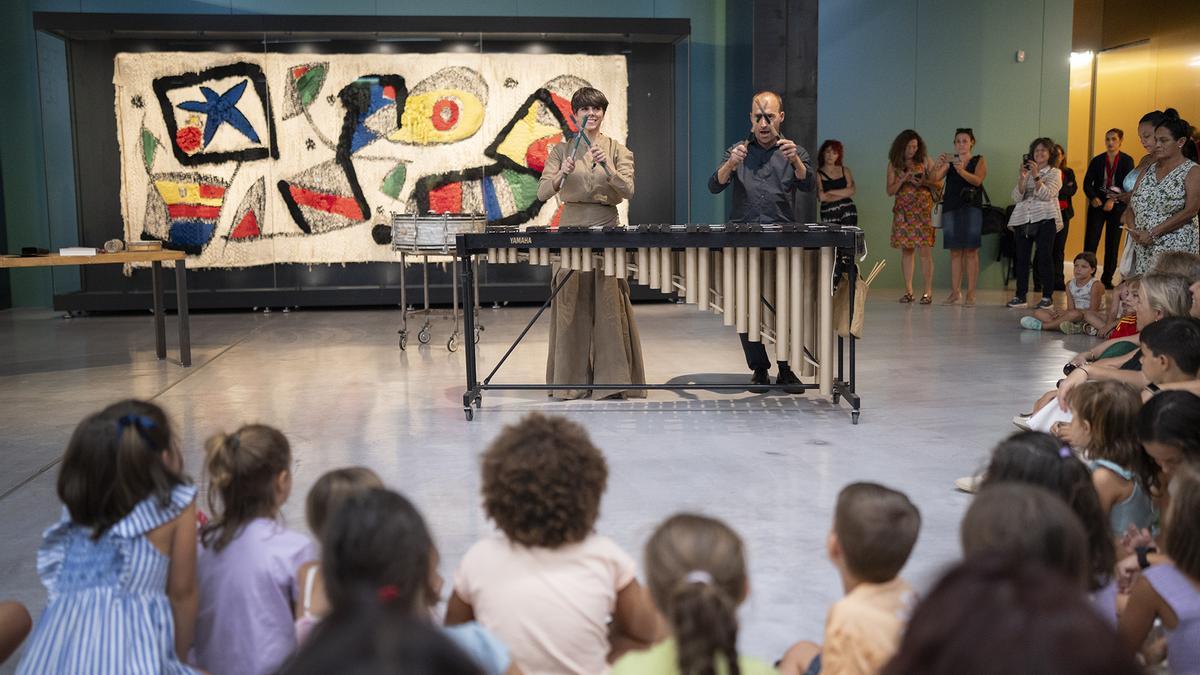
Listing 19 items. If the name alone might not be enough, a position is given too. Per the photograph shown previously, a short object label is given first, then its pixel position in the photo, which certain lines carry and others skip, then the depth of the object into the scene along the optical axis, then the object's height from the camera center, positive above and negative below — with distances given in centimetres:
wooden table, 788 -59
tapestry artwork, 1178 +50
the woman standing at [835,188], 1168 -3
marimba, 592 -41
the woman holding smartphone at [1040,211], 1107 -28
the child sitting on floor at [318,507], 246 -70
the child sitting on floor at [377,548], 194 -61
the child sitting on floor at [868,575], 223 -80
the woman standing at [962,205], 1166 -22
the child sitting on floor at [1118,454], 336 -82
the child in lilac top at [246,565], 270 -88
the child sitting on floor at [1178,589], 242 -90
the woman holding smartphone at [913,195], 1181 -11
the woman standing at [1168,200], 680 -11
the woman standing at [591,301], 664 -68
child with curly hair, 239 -80
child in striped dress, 248 -81
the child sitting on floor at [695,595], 175 -67
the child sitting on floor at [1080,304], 920 -100
